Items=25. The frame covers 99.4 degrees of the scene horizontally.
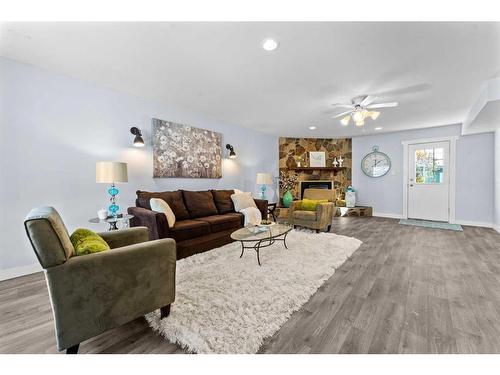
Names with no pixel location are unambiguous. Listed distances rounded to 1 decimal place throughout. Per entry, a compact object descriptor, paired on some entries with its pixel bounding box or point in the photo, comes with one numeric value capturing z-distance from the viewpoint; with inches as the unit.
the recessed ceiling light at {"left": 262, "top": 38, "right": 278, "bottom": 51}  77.4
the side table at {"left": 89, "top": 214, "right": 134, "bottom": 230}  97.3
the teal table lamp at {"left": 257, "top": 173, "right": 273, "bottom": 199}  194.8
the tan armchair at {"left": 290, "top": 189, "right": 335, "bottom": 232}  157.9
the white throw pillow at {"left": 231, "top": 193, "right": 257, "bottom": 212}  158.7
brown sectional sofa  105.4
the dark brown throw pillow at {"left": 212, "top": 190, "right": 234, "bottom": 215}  154.8
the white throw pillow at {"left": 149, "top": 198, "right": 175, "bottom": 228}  109.5
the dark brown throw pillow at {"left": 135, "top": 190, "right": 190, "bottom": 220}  122.3
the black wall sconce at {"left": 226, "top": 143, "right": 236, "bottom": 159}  184.1
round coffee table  101.0
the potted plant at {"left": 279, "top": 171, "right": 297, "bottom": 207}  254.2
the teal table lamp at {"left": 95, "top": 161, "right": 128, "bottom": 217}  98.7
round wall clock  230.8
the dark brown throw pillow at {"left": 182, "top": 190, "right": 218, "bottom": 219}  137.7
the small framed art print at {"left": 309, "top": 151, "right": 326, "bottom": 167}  259.6
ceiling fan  122.6
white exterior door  198.7
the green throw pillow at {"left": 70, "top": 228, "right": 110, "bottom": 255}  51.7
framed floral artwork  141.0
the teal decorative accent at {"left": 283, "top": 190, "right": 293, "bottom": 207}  235.9
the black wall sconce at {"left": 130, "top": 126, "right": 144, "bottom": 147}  126.0
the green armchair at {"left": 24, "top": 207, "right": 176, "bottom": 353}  44.9
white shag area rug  54.6
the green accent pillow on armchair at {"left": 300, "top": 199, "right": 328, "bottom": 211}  168.3
